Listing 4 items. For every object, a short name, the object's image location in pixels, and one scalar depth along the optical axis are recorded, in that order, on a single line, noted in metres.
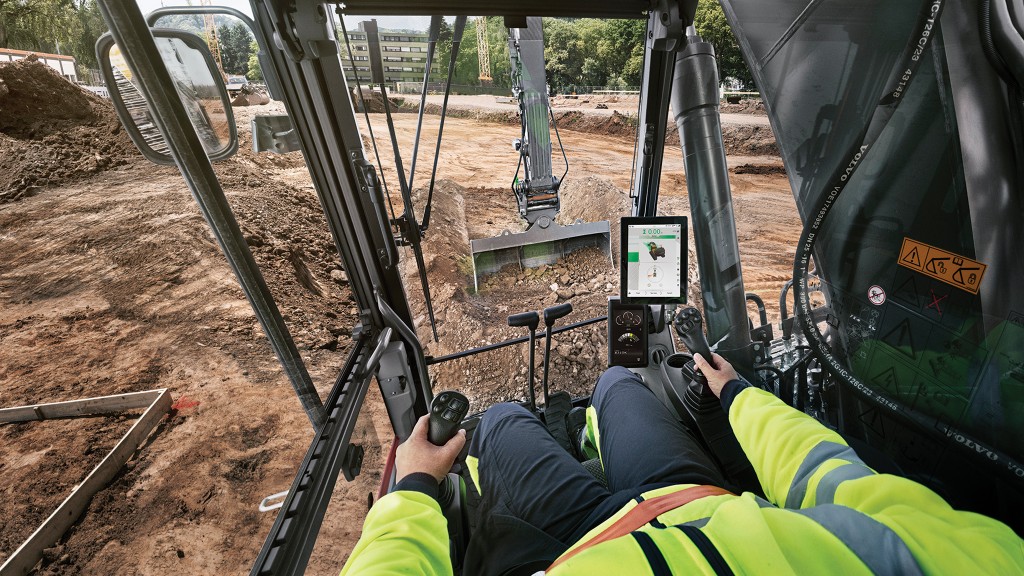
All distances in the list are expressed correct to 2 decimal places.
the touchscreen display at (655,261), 1.56
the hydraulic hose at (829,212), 0.79
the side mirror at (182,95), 0.68
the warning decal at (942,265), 0.79
